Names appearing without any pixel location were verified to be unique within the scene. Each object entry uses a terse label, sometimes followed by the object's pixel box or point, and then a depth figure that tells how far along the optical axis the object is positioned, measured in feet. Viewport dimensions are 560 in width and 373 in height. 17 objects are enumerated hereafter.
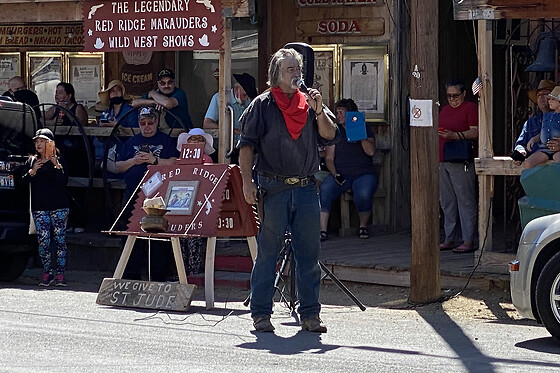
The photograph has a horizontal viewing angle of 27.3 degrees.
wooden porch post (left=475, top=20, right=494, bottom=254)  37.45
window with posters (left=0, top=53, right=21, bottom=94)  58.08
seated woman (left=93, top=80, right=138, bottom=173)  46.88
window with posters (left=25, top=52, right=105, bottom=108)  55.62
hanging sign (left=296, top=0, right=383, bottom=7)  47.32
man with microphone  29.32
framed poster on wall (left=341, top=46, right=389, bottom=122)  47.32
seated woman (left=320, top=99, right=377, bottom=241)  45.11
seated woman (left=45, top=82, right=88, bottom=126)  49.52
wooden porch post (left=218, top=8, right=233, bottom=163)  41.98
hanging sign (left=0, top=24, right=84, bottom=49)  56.34
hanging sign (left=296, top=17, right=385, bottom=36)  47.26
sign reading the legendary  42.29
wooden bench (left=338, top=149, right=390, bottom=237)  46.11
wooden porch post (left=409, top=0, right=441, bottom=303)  34.24
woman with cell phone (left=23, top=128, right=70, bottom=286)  40.83
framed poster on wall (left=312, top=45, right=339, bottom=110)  48.16
